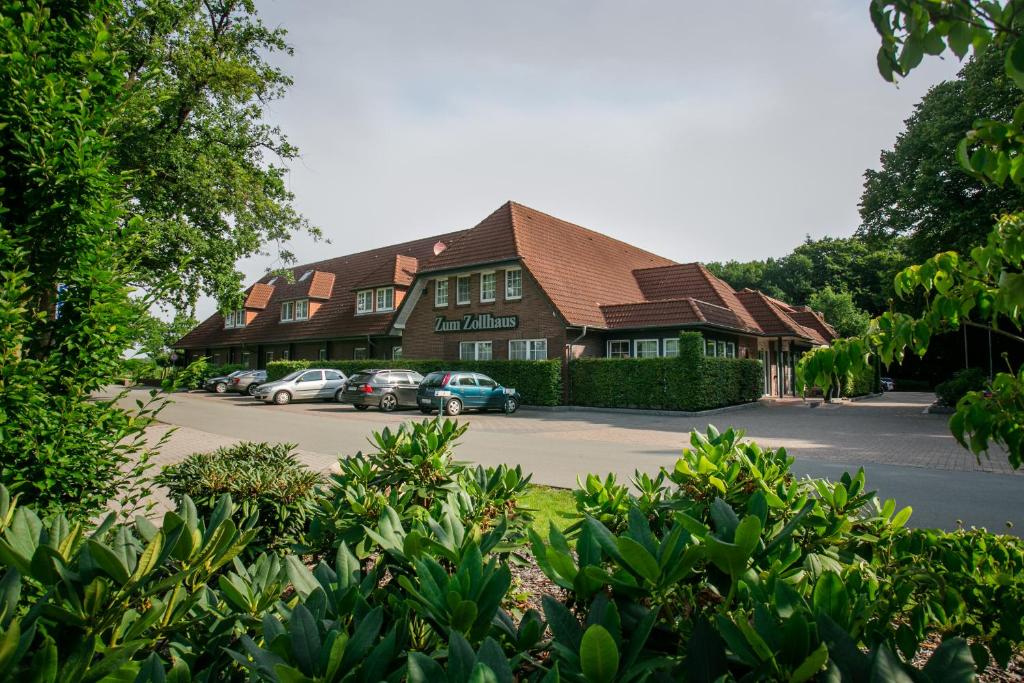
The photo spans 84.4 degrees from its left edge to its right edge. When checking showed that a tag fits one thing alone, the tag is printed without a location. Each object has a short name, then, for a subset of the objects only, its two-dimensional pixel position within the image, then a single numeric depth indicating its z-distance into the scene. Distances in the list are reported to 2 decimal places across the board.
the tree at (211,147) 17.33
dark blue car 22.31
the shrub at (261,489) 4.17
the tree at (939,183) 19.09
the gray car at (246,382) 35.41
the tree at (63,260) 2.92
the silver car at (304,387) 28.33
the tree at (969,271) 1.77
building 25.73
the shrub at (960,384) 21.77
